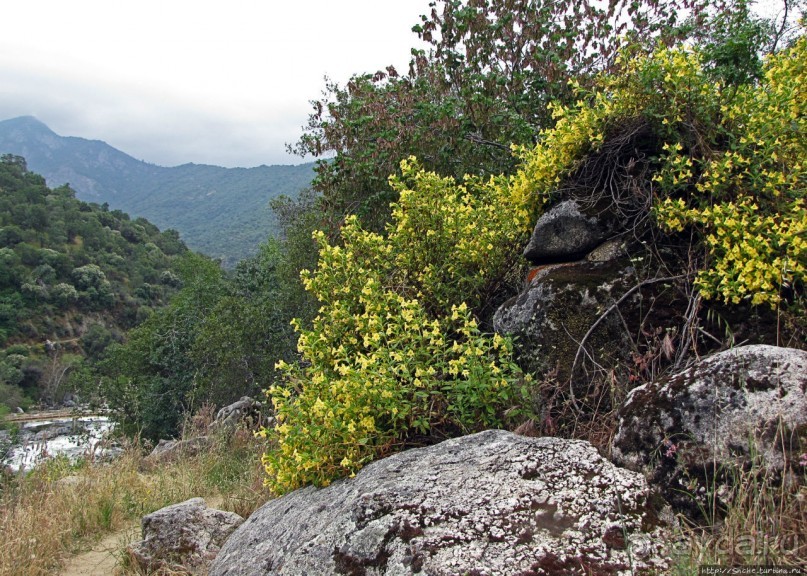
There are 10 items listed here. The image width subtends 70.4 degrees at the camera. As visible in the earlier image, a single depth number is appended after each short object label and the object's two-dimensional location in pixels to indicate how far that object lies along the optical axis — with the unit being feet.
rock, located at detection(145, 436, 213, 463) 25.54
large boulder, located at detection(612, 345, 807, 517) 7.50
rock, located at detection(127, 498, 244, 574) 13.82
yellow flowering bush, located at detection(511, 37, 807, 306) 10.30
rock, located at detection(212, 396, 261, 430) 32.74
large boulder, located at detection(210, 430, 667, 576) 7.18
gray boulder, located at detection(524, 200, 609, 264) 13.32
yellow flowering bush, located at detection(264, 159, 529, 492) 10.55
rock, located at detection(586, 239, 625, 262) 12.82
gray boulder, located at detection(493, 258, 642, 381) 11.58
